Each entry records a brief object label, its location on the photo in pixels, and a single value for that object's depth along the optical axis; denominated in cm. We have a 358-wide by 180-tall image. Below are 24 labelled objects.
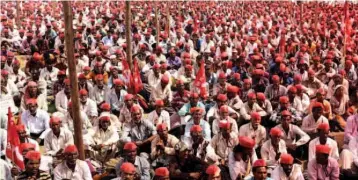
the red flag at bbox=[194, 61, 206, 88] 1075
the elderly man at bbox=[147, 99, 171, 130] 866
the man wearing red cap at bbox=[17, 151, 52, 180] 607
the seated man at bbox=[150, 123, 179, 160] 728
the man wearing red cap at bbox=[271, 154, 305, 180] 614
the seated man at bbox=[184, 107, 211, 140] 789
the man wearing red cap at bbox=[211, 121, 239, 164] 752
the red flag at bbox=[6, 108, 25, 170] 676
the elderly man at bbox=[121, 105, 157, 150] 812
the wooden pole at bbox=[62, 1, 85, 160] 652
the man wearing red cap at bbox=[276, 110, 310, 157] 782
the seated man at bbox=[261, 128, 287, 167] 723
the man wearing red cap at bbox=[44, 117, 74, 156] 786
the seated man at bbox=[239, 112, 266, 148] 787
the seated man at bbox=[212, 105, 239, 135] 812
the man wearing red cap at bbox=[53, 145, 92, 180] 650
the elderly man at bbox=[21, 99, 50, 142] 877
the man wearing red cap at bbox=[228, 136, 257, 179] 656
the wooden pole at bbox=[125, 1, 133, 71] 1243
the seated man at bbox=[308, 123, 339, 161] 698
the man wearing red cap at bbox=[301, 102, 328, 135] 805
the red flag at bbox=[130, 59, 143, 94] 1103
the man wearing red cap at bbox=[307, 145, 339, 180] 639
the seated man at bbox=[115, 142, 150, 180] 663
